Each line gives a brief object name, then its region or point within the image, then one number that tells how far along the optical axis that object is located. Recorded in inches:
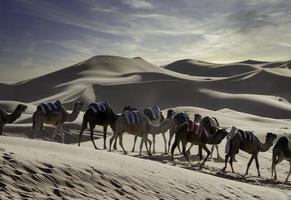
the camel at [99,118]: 665.6
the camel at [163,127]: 671.8
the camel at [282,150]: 592.1
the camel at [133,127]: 647.1
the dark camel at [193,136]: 594.5
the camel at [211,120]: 735.9
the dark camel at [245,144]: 596.1
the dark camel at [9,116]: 643.5
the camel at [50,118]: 690.2
